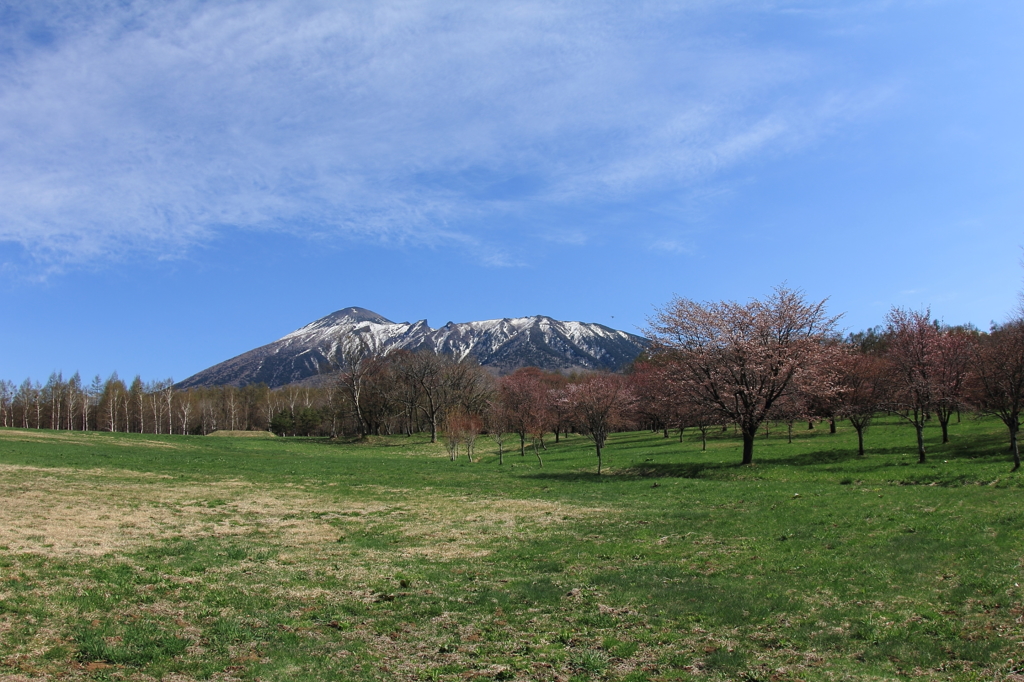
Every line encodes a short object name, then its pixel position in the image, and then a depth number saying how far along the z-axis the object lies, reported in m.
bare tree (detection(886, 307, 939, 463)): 34.81
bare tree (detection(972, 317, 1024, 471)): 29.30
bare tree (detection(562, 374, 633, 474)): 39.62
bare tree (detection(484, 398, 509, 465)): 59.78
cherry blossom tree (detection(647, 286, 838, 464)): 37.22
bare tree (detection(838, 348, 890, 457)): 39.09
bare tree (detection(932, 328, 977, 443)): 36.19
